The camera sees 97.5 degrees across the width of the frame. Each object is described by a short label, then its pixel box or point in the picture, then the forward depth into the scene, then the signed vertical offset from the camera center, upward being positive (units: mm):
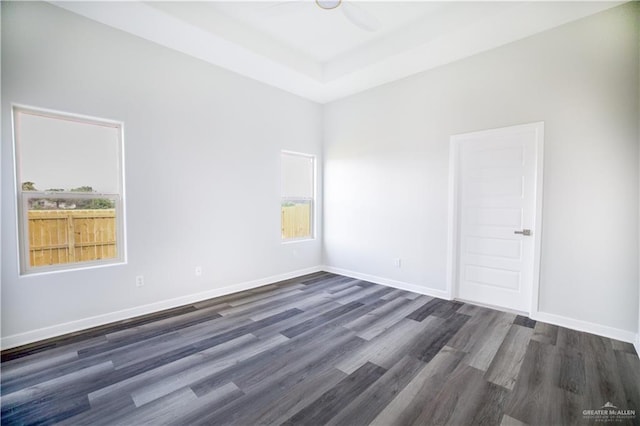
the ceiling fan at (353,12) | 2520 +1775
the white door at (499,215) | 3271 -158
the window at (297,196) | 4984 +115
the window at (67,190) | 2699 +122
